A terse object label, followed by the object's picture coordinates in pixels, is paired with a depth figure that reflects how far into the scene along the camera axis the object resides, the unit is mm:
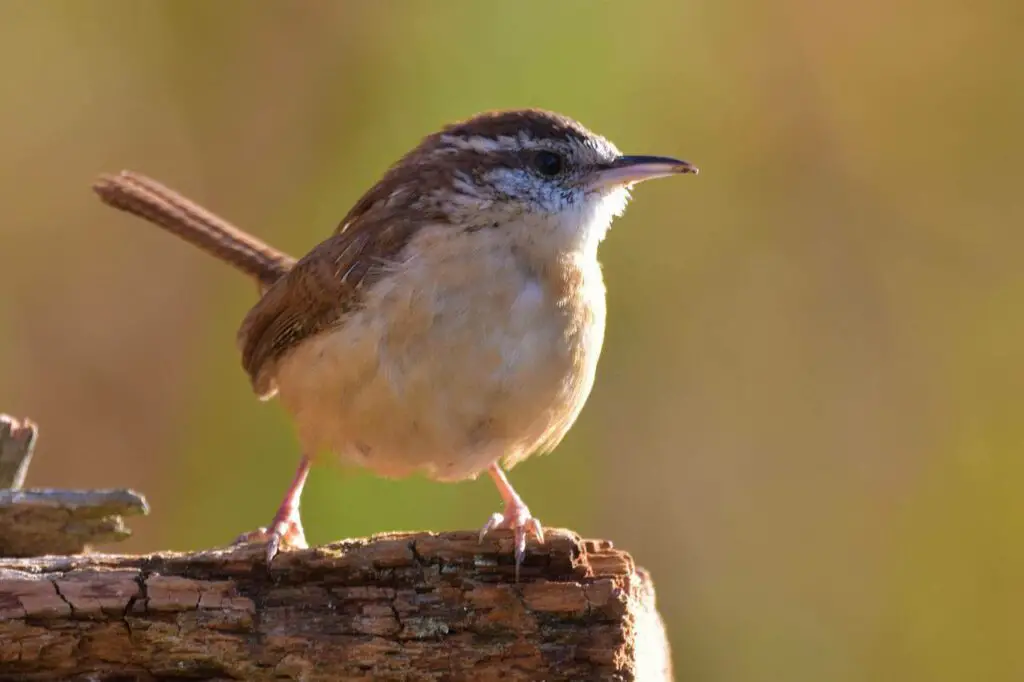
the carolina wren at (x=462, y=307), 6059
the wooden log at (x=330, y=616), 5148
